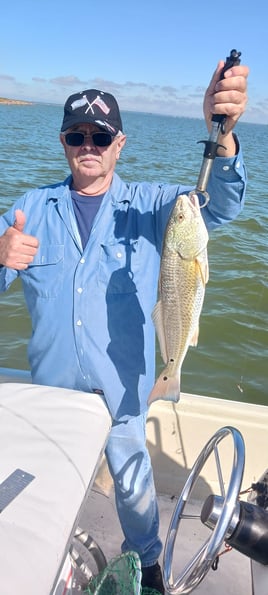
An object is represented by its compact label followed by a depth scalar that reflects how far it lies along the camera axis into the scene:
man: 2.80
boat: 1.73
